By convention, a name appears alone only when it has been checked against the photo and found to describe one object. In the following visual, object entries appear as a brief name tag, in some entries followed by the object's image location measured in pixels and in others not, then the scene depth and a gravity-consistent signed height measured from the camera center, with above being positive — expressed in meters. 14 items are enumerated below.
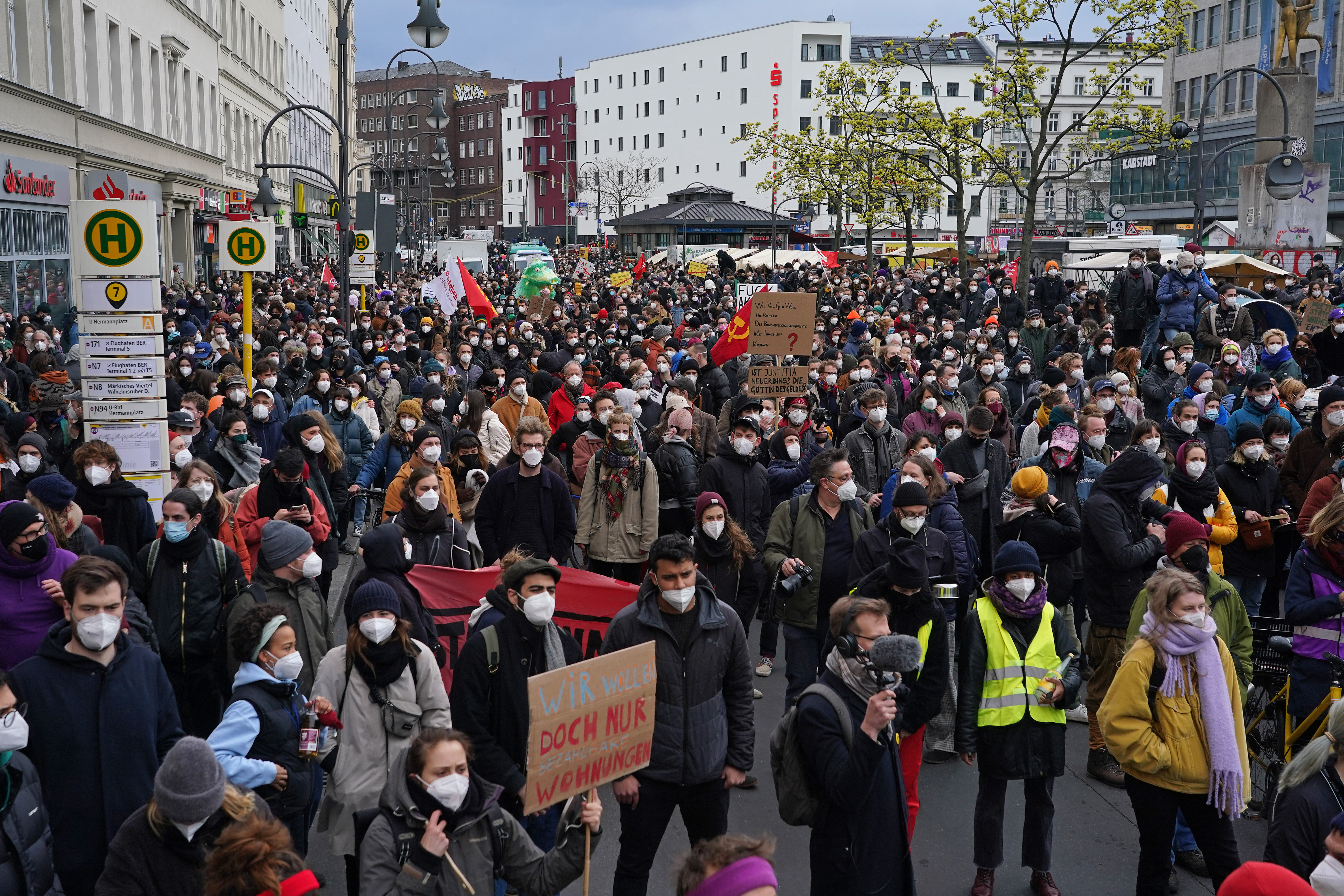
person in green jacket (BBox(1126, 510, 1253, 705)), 6.10 -1.46
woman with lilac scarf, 5.20 -1.74
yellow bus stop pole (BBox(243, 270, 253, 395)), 13.51 -0.18
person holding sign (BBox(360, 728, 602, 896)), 4.13 -1.79
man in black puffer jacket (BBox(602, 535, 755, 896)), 5.20 -1.67
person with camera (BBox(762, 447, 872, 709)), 7.29 -1.45
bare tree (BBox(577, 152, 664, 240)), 109.00 +11.33
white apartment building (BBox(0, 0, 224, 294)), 25.17 +4.73
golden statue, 28.58 +6.57
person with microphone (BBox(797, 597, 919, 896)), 4.55 -1.73
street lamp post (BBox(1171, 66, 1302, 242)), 22.64 +2.40
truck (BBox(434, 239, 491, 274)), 49.88 +2.26
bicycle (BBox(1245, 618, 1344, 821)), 6.78 -2.25
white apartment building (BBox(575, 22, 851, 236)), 100.31 +18.03
